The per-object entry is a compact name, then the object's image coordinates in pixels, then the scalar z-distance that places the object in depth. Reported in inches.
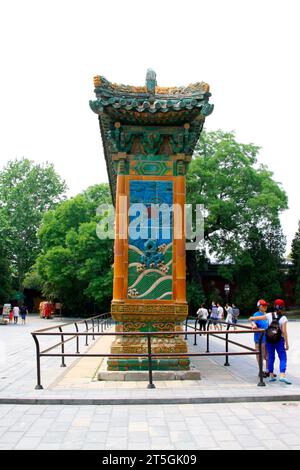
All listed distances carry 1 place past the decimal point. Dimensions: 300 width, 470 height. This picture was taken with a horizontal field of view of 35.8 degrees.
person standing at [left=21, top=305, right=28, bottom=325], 1308.6
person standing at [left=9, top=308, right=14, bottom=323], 1353.3
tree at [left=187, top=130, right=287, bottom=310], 1514.5
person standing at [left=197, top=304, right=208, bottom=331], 823.7
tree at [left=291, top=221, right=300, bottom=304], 1747.0
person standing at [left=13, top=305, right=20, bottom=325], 1312.7
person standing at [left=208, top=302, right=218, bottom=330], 1086.9
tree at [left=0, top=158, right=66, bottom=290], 2069.4
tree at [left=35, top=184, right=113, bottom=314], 1437.0
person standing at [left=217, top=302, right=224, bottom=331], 1109.1
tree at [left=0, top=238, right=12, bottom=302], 1594.5
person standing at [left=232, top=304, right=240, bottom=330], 1119.8
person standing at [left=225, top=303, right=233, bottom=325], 1029.7
